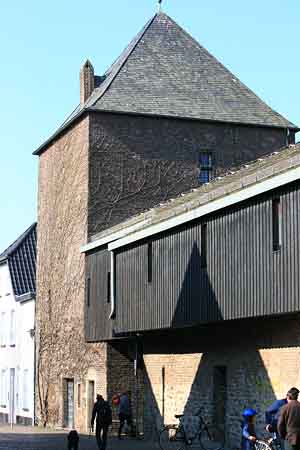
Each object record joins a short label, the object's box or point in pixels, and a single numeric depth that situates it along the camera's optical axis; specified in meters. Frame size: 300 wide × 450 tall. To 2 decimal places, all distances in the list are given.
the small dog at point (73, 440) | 25.44
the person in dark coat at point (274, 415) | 17.86
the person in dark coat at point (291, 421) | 16.12
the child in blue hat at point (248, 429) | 18.14
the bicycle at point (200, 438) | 25.16
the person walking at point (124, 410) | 32.91
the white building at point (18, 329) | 45.78
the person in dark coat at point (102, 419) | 26.52
